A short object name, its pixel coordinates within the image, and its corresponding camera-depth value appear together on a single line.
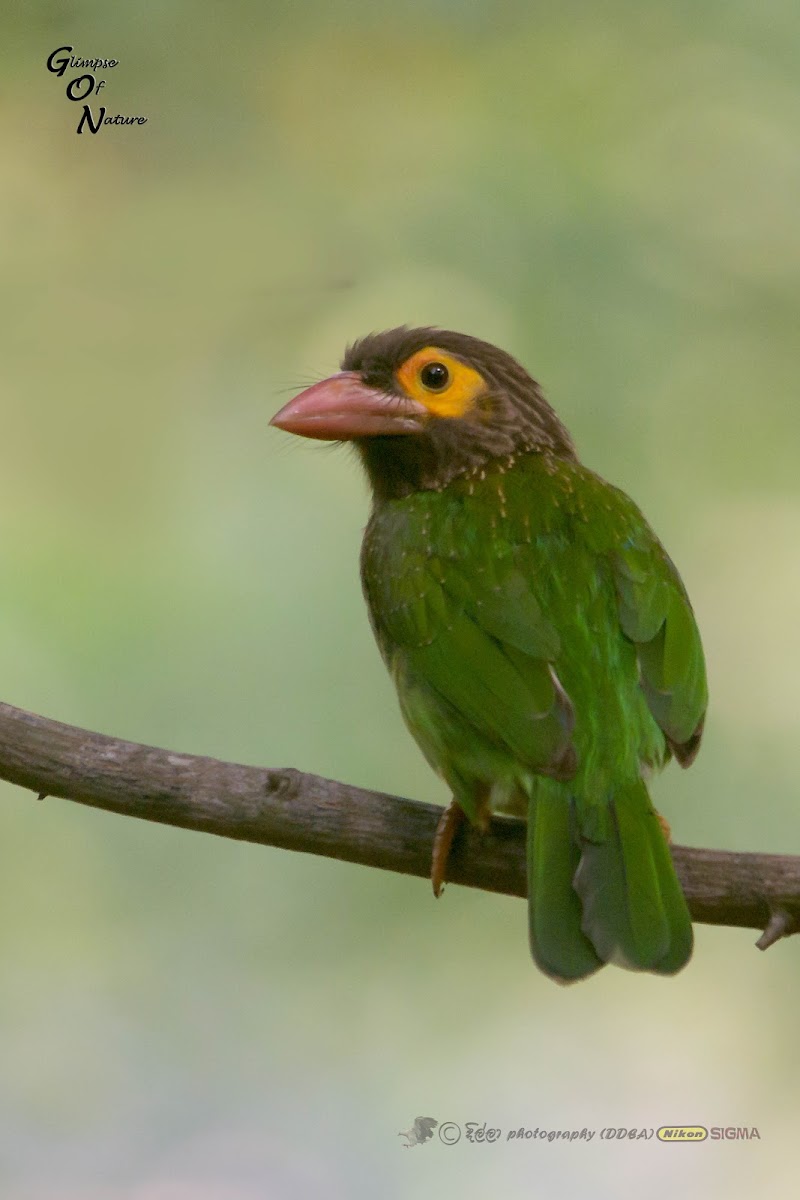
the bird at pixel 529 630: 4.21
